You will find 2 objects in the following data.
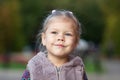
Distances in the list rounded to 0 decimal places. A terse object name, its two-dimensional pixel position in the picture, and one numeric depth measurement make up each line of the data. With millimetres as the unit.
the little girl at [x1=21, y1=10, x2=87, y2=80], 4375
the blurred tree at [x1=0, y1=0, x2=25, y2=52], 30953
